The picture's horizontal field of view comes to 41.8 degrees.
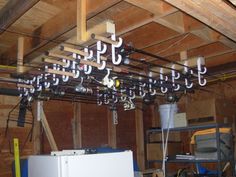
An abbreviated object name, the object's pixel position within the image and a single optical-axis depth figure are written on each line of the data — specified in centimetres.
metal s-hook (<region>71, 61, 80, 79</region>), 226
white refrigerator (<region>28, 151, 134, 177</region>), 213
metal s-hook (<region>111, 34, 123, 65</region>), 193
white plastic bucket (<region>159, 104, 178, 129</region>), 369
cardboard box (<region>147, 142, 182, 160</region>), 423
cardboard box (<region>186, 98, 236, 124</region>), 389
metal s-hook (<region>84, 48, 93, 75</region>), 211
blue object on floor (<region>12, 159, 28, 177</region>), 327
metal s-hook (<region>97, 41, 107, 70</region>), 198
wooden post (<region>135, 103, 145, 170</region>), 502
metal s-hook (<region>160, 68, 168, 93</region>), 298
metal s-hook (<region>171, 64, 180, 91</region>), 291
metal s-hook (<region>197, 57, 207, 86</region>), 282
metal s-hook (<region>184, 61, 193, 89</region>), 289
